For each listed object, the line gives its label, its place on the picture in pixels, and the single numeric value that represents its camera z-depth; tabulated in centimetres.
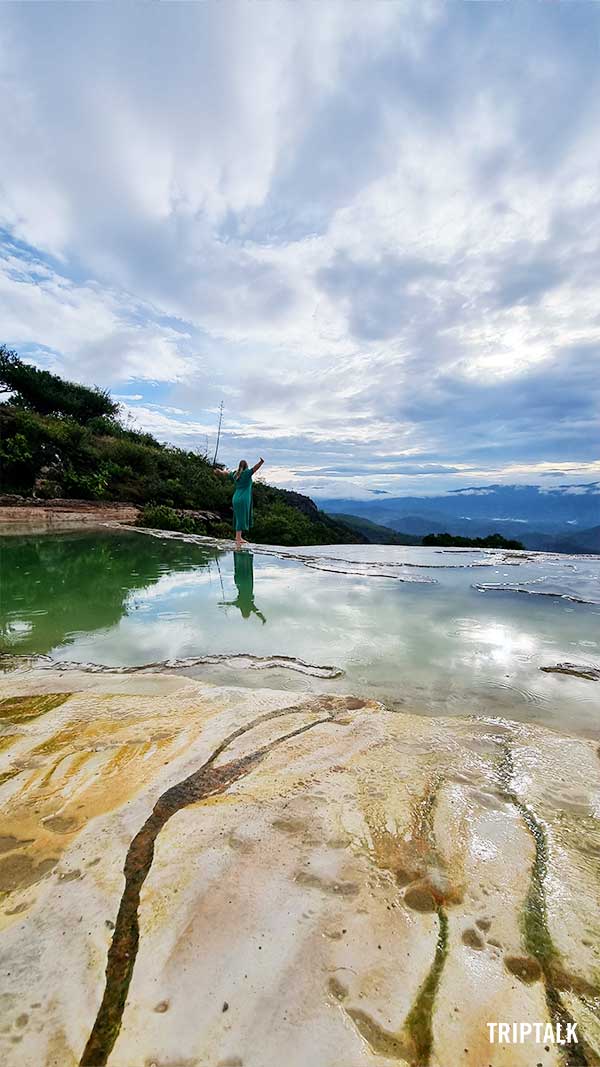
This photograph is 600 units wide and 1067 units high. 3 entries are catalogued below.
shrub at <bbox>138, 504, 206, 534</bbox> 1302
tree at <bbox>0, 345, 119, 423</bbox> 1952
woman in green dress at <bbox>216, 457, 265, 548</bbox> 845
